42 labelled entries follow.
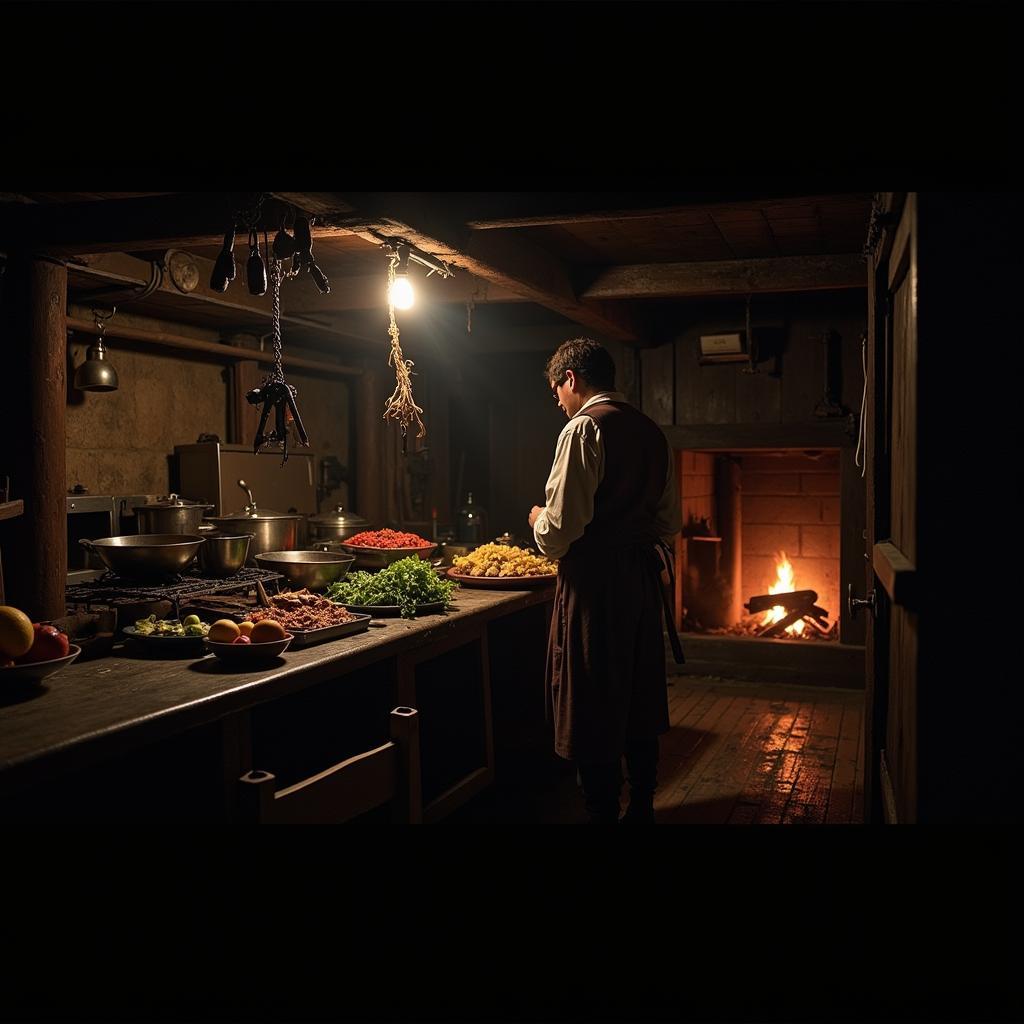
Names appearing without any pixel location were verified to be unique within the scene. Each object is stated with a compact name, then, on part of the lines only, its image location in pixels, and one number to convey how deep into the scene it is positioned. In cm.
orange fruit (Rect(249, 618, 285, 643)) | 329
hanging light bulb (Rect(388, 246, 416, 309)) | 452
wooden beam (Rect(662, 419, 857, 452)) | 752
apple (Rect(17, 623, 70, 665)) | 286
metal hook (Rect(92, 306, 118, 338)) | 624
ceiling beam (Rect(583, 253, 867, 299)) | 619
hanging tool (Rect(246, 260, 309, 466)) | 432
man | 382
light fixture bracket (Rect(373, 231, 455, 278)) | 420
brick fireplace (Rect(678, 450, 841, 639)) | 855
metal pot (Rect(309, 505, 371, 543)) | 686
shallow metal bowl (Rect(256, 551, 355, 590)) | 464
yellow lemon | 275
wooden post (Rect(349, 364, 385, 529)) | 909
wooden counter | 252
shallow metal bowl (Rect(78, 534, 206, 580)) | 398
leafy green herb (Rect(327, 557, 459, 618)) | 432
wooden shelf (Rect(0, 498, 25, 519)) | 383
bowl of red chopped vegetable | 523
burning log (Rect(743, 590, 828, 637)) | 820
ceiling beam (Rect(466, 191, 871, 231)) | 353
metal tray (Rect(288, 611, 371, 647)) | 357
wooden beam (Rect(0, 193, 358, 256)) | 395
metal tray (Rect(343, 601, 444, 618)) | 425
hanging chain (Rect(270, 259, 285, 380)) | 424
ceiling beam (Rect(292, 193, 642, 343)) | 385
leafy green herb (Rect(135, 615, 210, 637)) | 345
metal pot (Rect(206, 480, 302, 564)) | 509
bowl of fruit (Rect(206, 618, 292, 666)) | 323
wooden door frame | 337
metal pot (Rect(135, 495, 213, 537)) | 475
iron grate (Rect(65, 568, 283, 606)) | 382
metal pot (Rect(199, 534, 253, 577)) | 441
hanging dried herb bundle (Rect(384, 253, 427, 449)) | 514
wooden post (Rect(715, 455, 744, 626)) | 878
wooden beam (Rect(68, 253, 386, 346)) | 543
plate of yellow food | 511
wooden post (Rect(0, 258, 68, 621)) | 392
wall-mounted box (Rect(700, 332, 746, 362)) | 756
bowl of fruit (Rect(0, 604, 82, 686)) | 276
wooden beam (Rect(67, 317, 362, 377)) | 627
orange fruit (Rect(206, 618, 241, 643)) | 330
